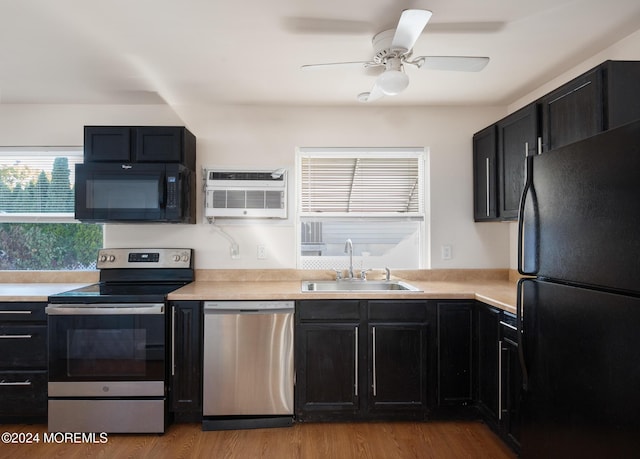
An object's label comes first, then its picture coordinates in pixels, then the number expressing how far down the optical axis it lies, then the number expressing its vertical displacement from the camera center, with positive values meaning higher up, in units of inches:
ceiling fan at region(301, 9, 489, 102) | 65.8 +34.1
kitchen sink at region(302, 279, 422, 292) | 110.7 -16.1
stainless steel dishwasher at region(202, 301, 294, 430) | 90.6 -32.9
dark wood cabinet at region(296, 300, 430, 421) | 92.0 -32.2
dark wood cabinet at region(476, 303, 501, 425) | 82.7 -30.5
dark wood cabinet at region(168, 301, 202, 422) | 90.9 -32.6
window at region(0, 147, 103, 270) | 115.3 +7.1
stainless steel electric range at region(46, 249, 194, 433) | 87.4 -31.6
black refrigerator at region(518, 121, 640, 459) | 41.3 -8.9
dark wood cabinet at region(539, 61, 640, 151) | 64.2 +25.1
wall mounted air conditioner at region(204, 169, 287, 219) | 111.8 +12.5
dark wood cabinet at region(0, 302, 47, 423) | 90.2 -31.7
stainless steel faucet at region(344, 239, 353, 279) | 113.0 -6.0
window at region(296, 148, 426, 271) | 118.6 +9.6
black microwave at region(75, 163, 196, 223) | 100.7 +11.6
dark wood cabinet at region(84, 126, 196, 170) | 102.9 +26.0
